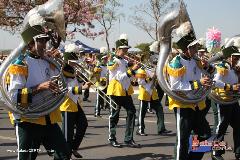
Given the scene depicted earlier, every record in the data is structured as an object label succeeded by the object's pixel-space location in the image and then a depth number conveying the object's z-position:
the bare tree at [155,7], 44.75
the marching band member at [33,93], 5.15
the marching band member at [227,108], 7.62
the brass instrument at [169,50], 6.26
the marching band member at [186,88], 6.25
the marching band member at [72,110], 7.38
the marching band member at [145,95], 10.56
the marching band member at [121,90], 9.25
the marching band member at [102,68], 14.15
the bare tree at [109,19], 45.28
